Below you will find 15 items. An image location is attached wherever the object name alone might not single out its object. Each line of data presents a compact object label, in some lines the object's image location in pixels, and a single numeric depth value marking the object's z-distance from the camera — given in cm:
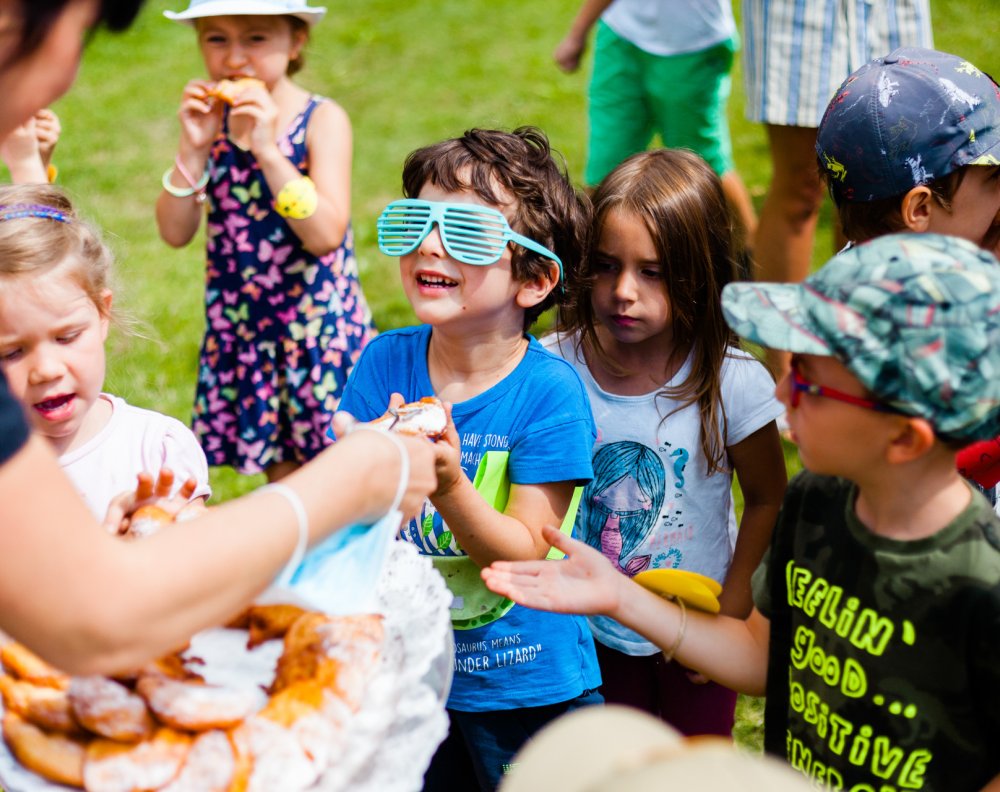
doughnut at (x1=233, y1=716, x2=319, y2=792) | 138
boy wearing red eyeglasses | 150
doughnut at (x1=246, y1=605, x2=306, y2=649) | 164
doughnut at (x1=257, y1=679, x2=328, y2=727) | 144
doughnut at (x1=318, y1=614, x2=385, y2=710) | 148
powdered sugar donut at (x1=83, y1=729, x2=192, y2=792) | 140
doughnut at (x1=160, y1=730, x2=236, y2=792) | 140
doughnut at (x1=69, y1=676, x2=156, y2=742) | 146
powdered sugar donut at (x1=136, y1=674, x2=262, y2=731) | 146
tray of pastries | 141
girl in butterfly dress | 365
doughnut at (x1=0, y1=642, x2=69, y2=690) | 153
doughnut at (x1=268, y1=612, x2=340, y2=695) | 150
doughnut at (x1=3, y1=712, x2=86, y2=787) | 143
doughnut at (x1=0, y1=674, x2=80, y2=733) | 149
